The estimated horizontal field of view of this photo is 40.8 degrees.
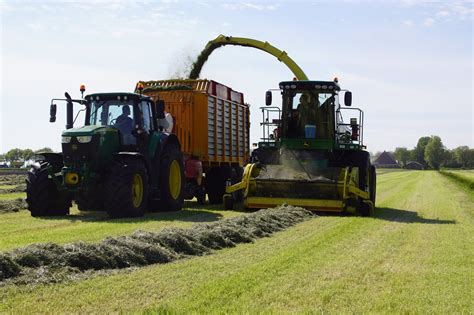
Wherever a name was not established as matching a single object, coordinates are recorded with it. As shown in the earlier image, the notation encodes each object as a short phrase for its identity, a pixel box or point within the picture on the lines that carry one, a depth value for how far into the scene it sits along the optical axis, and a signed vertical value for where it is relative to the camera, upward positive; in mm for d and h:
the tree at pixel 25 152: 117875 +1881
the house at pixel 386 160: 156712 +1123
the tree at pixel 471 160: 128925 +1031
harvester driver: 16328 +1315
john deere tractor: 12336 -21
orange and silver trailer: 16500 +964
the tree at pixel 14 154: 120875 +1532
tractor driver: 13406 +801
